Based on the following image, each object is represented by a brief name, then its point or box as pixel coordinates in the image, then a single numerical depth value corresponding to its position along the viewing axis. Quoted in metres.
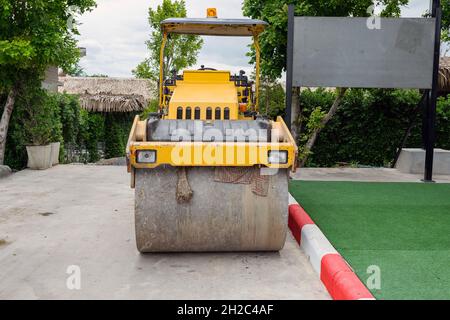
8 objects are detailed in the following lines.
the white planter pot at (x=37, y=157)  11.44
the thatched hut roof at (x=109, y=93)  22.75
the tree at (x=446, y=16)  12.05
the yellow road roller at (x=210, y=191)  4.63
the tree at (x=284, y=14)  11.11
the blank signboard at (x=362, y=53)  9.56
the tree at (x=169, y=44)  19.88
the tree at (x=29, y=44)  9.81
